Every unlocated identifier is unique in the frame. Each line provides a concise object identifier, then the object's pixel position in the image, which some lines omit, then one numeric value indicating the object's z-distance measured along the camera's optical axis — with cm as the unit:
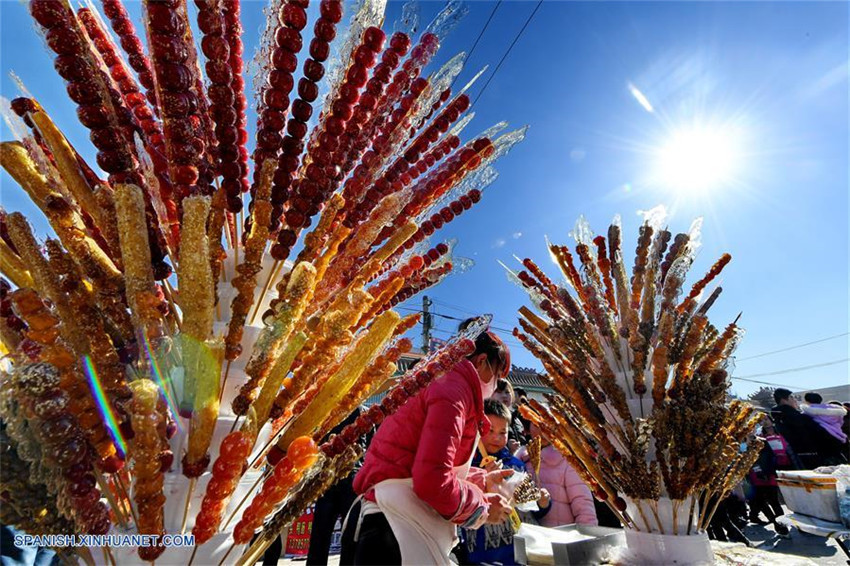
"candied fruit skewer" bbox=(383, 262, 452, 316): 118
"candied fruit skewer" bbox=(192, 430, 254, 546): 68
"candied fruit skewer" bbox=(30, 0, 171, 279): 69
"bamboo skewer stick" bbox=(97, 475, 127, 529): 70
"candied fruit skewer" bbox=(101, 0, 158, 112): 88
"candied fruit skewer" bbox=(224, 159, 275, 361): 79
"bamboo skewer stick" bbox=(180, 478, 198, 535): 70
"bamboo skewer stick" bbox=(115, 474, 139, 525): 68
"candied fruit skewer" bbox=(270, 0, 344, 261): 86
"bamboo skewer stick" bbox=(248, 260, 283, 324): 90
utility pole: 1811
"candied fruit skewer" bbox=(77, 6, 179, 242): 86
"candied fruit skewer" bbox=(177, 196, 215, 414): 71
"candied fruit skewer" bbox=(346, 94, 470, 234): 99
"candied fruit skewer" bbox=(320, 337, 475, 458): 88
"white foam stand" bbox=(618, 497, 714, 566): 159
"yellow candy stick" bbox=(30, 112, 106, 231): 76
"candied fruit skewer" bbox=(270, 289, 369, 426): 79
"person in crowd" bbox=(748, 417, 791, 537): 654
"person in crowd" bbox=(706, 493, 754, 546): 578
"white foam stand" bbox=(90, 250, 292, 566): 69
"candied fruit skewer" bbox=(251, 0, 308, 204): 82
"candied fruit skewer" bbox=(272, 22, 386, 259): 86
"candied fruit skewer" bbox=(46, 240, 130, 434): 71
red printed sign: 505
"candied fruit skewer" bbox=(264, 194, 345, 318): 91
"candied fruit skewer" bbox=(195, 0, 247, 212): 80
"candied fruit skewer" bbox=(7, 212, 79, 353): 68
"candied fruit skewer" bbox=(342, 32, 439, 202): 99
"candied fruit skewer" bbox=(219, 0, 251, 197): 92
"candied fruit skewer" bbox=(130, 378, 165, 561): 60
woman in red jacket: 159
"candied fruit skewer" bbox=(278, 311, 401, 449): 80
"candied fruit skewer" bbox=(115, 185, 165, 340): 69
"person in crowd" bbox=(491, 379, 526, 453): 317
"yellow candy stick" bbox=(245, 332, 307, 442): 75
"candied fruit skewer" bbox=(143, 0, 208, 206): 71
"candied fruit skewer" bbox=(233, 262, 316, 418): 75
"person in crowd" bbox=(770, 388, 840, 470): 573
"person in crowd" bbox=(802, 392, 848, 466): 563
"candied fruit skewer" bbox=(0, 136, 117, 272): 73
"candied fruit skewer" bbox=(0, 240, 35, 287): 78
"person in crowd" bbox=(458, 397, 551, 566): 213
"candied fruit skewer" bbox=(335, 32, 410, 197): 92
